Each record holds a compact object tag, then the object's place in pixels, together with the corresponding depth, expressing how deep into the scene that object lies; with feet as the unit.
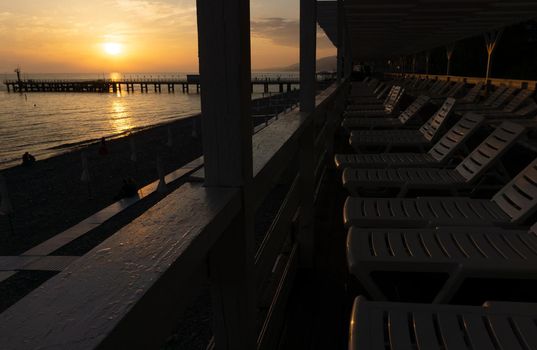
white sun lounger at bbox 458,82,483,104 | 36.57
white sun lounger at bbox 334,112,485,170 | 13.58
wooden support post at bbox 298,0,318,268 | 9.56
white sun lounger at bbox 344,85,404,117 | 27.60
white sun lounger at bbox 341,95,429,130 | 23.22
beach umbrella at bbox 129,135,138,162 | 37.45
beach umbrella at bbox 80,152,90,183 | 29.39
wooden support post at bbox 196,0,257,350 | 3.85
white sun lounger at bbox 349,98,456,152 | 17.31
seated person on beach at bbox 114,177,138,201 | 25.58
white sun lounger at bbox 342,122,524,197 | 11.34
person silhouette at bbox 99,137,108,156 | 46.19
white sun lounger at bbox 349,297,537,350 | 4.69
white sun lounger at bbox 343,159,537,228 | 8.53
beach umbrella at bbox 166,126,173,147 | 49.16
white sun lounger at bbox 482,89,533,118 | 27.91
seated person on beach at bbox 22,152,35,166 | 42.62
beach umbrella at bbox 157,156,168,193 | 24.80
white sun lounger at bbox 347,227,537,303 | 6.27
